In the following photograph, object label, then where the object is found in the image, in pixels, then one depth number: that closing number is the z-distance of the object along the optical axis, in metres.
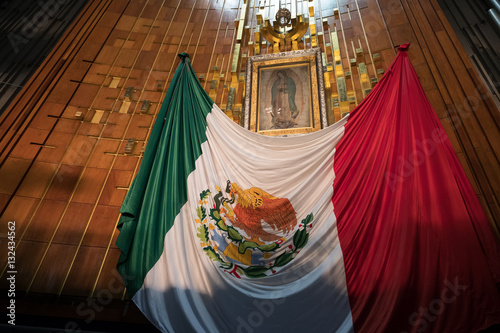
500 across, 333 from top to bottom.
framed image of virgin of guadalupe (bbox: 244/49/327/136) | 3.24
